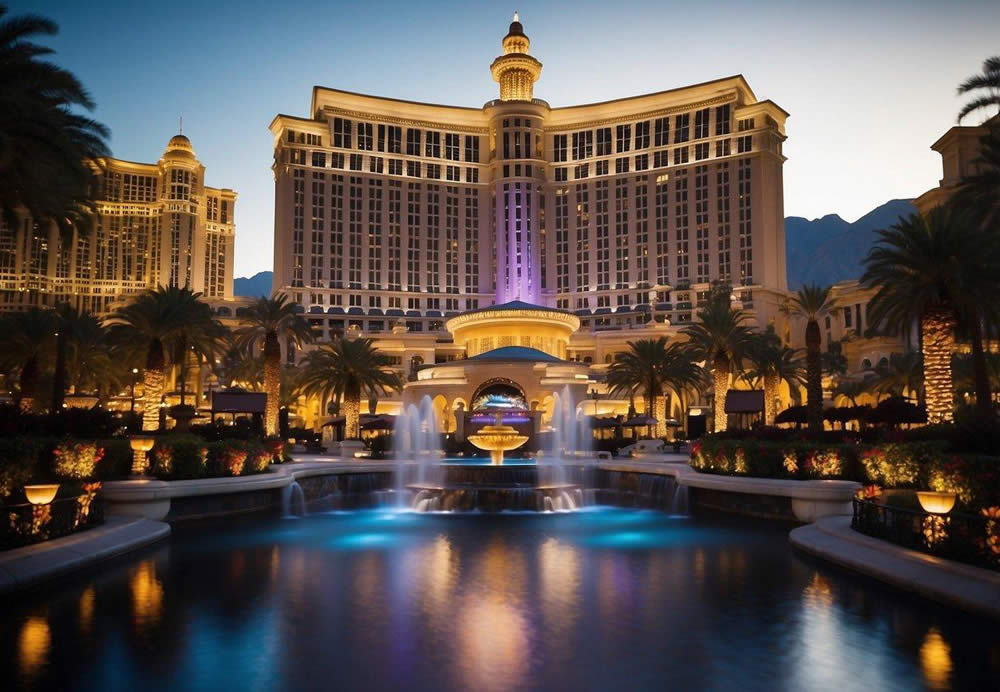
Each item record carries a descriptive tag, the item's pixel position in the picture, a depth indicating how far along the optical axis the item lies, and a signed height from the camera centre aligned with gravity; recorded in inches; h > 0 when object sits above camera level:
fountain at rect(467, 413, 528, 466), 1363.2 -38.3
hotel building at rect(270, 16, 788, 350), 4399.6 +1245.5
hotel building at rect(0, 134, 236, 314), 5723.4 +1311.5
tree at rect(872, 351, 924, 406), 2005.4 +106.3
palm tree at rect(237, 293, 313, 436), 1638.8 +169.9
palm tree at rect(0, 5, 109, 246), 692.1 +253.3
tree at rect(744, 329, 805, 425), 1996.8 +138.1
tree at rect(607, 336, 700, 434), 2004.2 +119.2
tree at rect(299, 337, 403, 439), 1902.1 +104.6
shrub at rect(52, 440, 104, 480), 810.8 -43.3
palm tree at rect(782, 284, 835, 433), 1274.6 +111.5
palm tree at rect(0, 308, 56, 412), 1699.1 +162.5
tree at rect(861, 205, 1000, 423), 1082.1 +192.9
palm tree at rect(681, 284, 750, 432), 1750.7 +175.8
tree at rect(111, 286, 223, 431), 1390.3 +167.5
